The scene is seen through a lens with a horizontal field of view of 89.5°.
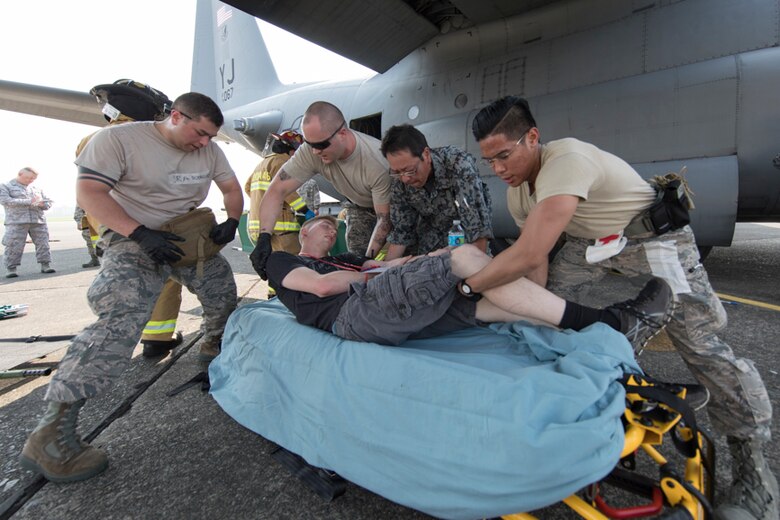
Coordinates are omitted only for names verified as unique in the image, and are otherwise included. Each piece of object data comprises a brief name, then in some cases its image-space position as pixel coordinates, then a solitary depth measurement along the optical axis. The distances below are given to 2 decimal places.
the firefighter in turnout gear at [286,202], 4.21
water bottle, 2.78
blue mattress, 1.09
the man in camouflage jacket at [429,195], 2.55
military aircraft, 3.60
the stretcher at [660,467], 1.13
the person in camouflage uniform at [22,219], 7.78
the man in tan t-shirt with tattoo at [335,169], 2.72
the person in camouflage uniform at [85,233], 3.09
